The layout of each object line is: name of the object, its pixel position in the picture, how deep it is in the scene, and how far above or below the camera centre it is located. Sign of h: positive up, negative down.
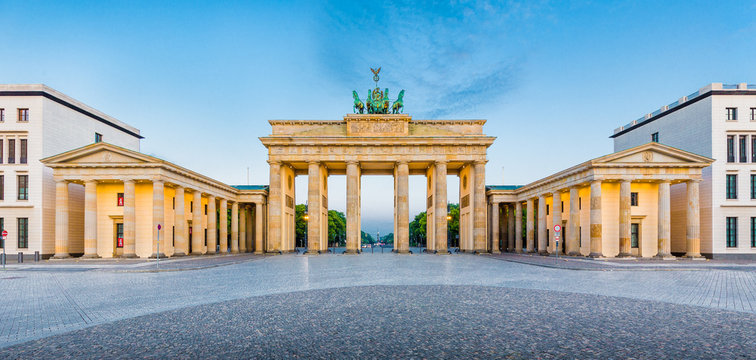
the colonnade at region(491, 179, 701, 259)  36.41 -2.65
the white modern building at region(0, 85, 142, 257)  37.53 +2.10
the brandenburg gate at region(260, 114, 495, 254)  47.88 +4.07
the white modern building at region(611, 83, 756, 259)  38.28 +1.67
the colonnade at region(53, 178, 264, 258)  36.09 -2.60
